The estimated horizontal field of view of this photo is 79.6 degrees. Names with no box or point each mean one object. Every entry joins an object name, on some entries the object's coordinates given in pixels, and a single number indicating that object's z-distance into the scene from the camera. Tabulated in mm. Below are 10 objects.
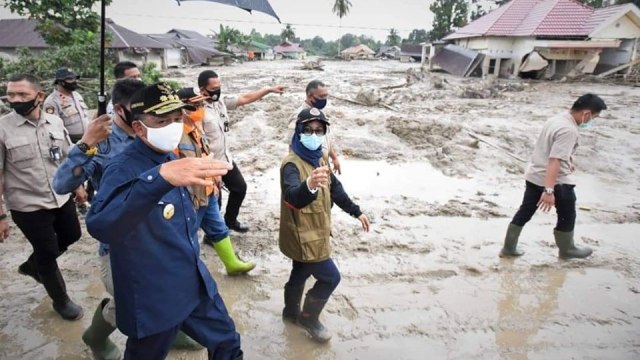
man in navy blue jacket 1459
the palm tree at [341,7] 70000
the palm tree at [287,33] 87562
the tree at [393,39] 86812
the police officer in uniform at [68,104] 4648
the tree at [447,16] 43656
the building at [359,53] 66725
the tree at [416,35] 90144
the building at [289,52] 68625
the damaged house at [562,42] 21391
